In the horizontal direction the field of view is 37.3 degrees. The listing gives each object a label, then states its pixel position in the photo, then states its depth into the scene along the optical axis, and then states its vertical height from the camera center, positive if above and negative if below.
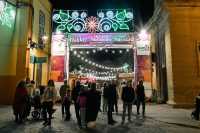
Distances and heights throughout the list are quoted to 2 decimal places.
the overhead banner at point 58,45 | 28.44 +3.15
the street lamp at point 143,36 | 28.05 +3.97
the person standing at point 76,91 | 13.22 -0.58
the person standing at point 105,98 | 15.42 -1.09
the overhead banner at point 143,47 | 27.91 +2.88
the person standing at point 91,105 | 11.17 -1.02
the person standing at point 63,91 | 13.88 -0.60
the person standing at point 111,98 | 12.57 -0.96
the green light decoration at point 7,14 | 20.39 +4.71
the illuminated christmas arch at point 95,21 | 29.84 +5.78
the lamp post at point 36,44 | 23.37 +2.94
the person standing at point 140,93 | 15.57 -0.80
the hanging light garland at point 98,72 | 37.58 +0.78
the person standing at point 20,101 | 12.73 -0.97
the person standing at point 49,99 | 11.69 -0.81
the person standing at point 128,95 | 12.91 -0.76
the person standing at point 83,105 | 11.13 -1.01
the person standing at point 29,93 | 13.61 -0.70
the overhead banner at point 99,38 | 29.53 +4.02
